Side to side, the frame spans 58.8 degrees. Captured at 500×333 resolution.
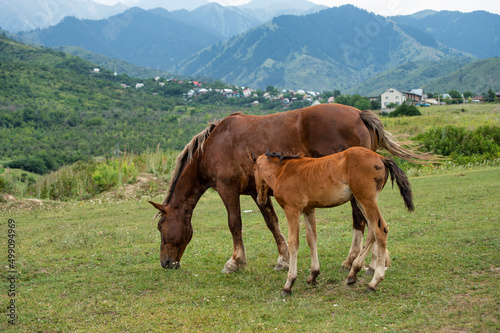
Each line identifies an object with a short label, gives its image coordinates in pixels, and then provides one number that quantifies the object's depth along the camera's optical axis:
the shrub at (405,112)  51.91
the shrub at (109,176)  22.52
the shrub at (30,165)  42.09
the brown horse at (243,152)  6.98
